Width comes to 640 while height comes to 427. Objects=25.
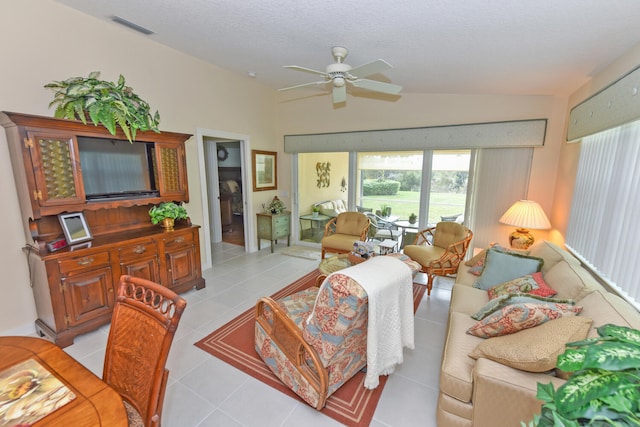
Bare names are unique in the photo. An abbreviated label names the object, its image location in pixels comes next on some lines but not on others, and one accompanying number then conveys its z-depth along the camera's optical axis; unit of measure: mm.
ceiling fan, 2340
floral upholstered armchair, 1562
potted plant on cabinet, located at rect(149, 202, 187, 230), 3297
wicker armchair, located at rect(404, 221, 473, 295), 3490
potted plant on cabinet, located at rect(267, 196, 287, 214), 5309
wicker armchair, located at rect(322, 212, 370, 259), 4352
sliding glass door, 4227
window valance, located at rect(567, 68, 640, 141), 1894
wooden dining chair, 1151
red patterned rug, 1850
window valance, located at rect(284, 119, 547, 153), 3623
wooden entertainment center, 2295
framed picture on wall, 5113
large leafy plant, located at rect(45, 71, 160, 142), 2336
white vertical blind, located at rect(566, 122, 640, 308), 2008
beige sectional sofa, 1353
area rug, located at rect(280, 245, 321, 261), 5102
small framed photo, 2549
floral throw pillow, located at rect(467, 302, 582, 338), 1610
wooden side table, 5160
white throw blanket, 1647
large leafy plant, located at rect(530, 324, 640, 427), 724
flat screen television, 2787
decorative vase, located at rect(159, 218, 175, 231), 3325
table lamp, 3336
